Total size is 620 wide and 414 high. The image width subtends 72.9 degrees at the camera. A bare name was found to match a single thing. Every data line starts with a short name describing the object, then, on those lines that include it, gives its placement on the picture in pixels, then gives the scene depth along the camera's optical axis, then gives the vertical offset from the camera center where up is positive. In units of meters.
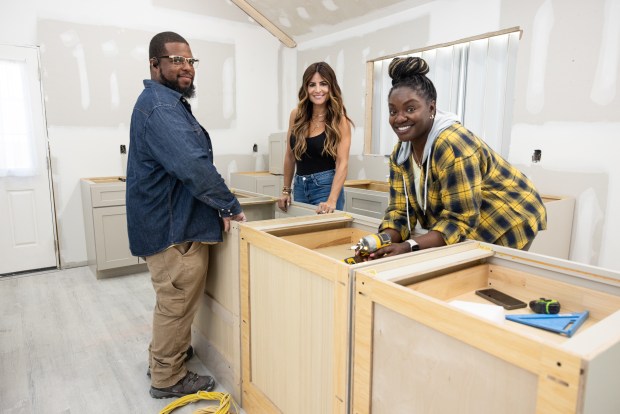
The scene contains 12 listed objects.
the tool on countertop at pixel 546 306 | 1.08 -0.40
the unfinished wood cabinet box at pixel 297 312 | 1.17 -0.52
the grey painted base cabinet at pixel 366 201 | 3.12 -0.41
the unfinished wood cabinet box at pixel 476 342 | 0.69 -0.38
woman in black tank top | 2.14 +0.04
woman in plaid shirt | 1.27 -0.10
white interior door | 3.43 -0.19
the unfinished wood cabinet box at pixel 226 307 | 1.74 -0.72
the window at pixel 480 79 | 2.97 +0.53
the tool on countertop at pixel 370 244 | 1.33 -0.30
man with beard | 1.60 -0.22
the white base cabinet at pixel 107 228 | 3.39 -0.67
